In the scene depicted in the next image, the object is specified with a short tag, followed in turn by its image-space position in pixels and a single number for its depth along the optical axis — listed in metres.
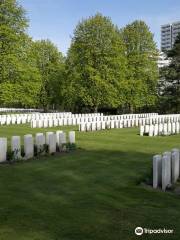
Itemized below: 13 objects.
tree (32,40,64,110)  58.44
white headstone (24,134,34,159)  15.17
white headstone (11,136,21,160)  14.77
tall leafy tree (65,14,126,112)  46.03
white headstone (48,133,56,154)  16.25
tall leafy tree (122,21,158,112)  50.12
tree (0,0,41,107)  39.88
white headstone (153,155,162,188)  10.82
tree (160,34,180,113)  49.53
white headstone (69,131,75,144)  18.02
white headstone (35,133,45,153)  15.92
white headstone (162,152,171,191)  10.78
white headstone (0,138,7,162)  14.13
